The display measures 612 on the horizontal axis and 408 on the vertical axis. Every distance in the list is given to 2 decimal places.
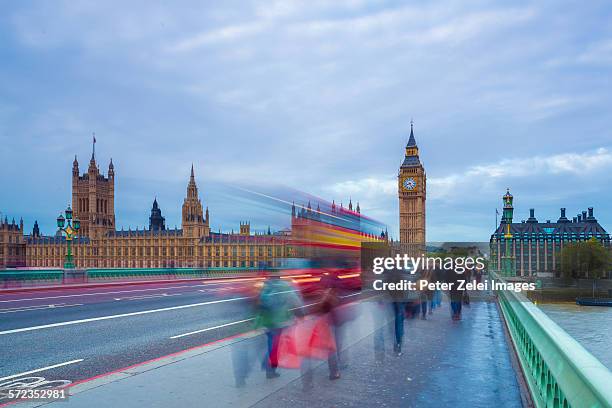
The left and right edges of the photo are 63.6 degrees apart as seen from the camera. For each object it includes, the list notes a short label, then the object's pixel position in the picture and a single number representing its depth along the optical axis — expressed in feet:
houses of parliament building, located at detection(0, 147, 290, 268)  404.77
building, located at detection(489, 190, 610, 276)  525.34
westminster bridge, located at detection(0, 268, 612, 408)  19.84
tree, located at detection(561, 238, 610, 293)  345.92
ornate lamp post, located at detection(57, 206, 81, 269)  121.27
